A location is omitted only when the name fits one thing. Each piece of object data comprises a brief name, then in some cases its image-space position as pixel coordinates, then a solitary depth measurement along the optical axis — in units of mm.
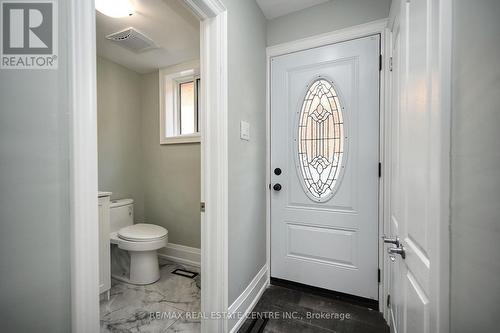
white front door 1732
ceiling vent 1953
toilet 2006
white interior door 633
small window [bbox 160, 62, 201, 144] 2646
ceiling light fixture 1569
